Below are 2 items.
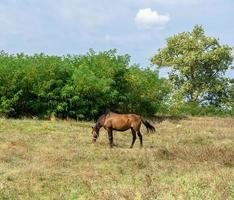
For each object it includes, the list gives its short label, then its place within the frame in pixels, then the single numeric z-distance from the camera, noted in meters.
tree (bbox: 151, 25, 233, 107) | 59.78
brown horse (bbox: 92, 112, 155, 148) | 22.75
